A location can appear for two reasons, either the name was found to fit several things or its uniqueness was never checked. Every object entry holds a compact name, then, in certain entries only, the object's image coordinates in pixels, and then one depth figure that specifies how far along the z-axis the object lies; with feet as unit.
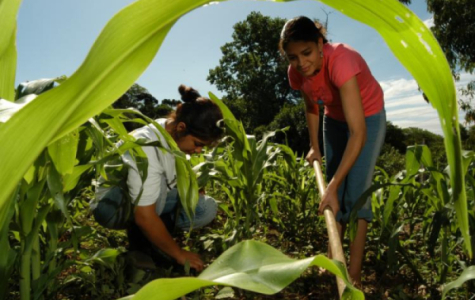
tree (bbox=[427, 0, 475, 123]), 42.16
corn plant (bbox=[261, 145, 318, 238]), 7.54
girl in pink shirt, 4.51
